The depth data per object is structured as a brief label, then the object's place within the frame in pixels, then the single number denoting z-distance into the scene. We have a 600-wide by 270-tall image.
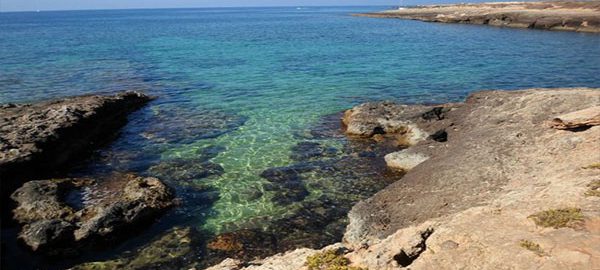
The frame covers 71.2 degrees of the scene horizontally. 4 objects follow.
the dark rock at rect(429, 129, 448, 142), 22.02
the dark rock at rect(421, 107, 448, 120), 25.30
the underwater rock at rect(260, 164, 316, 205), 18.77
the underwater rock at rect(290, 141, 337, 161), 23.34
